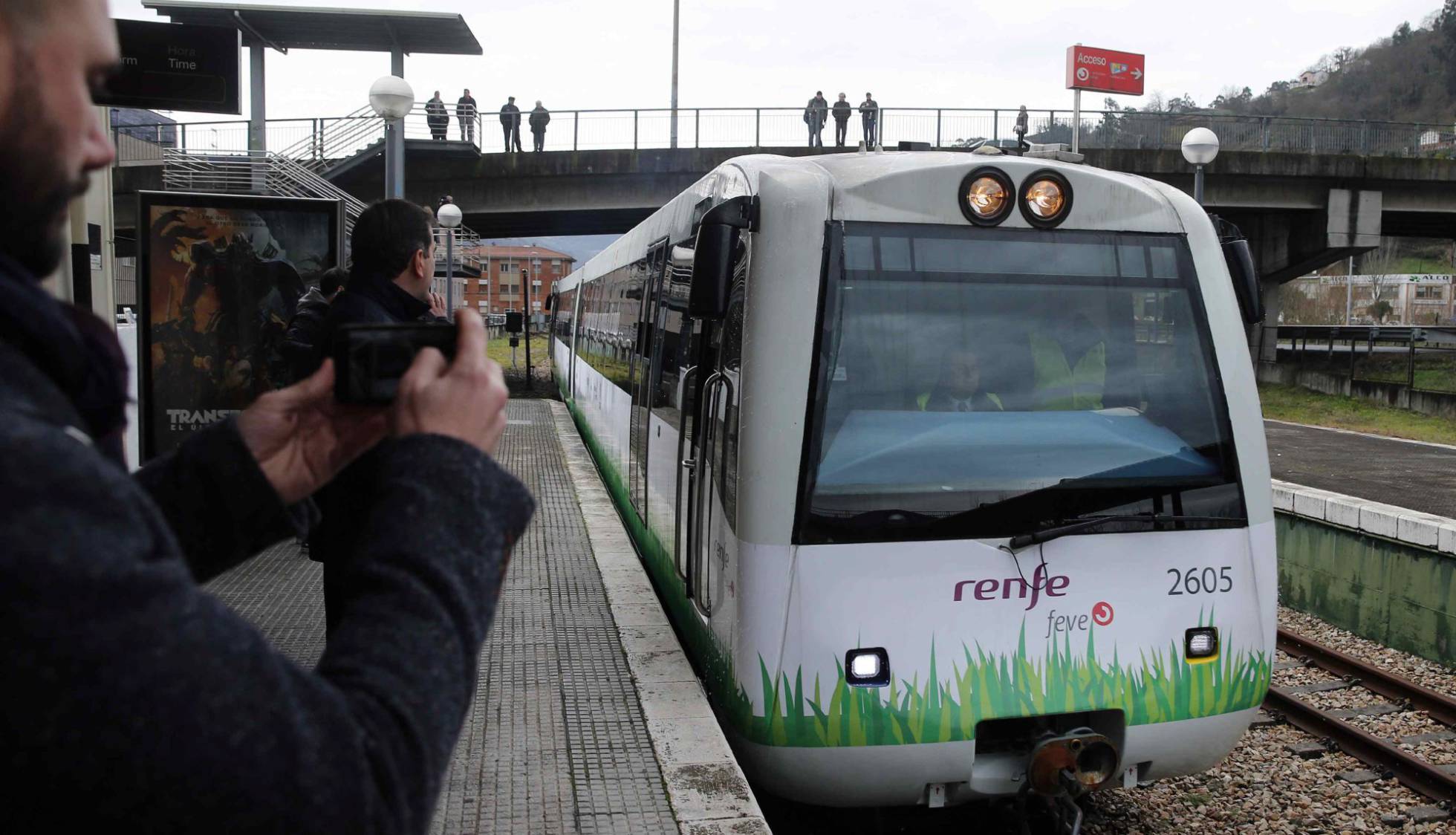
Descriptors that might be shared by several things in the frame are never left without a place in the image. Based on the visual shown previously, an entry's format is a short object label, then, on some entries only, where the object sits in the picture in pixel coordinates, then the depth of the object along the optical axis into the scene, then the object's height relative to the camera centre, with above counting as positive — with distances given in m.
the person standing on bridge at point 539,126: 29.58 +4.44
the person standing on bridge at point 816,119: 28.86 +4.56
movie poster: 8.11 +0.04
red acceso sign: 22.45 +4.70
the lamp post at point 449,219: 21.86 +1.59
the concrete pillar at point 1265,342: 30.52 -0.52
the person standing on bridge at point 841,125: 29.17 +4.49
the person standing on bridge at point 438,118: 28.77 +4.41
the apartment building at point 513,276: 123.06 +3.75
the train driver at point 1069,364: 4.95 -0.19
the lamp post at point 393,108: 11.23 +1.82
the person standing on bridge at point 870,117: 25.30 +4.19
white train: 4.58 -0.64
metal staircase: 24.36 +2.60
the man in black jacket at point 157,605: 0.85 -0.23
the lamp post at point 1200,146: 17.14 +2.43
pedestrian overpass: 29.25 +3.53
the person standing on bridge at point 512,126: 29.69 +4.44
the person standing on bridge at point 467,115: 29.25 +4.53
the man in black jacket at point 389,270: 3.68 +0.11
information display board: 5.74 +1.11
